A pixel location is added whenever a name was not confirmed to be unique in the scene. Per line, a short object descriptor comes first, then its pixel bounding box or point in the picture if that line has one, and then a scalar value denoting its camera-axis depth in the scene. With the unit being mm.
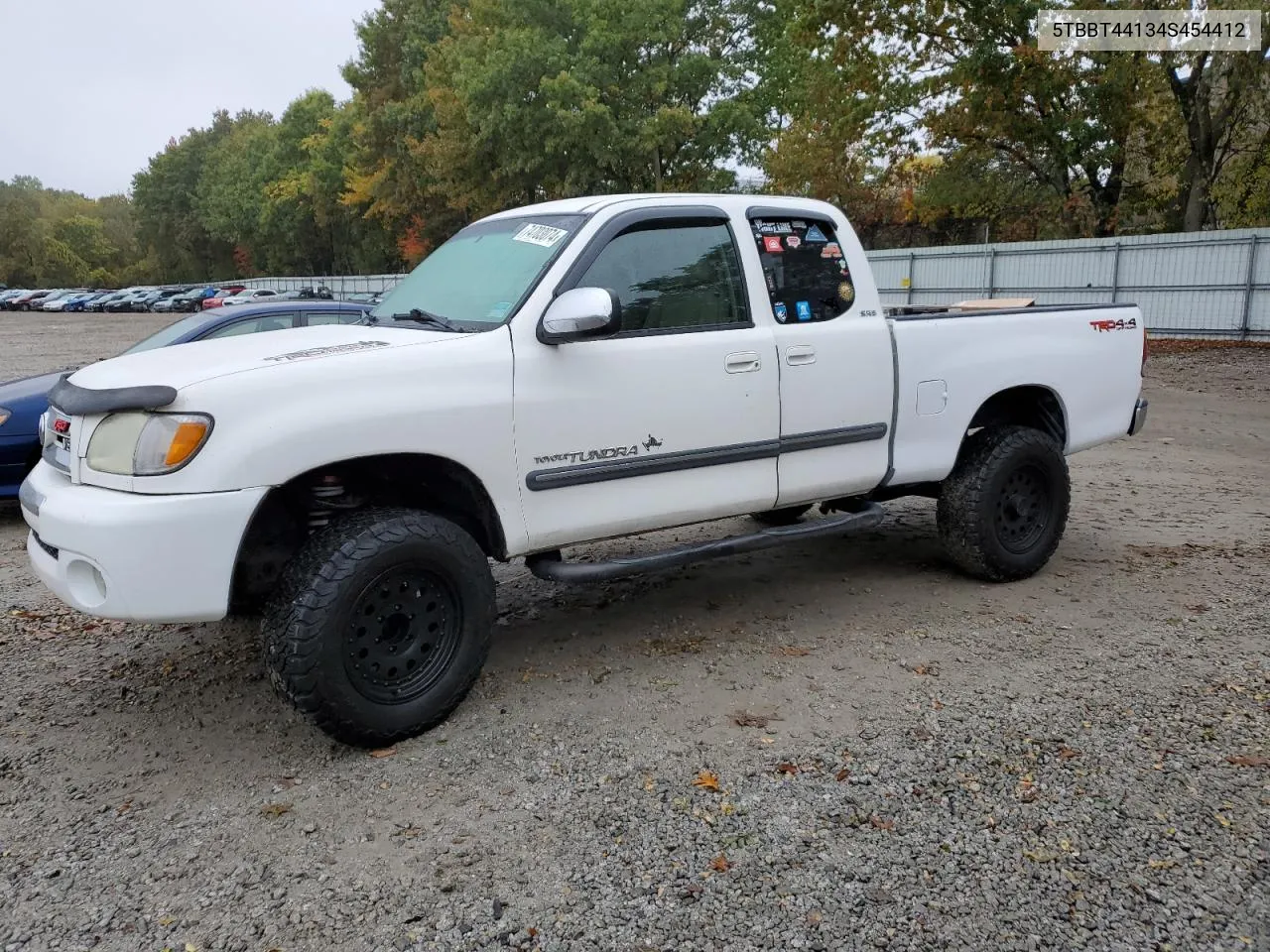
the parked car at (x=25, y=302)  62094
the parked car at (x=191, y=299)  53875
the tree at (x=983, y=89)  22906
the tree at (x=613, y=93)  32594
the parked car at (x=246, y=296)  35344
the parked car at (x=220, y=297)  43469
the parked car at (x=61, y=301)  59938
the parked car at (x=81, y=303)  60344
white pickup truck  3299
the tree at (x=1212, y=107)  21594
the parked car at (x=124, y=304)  60156
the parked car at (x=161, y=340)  6625
